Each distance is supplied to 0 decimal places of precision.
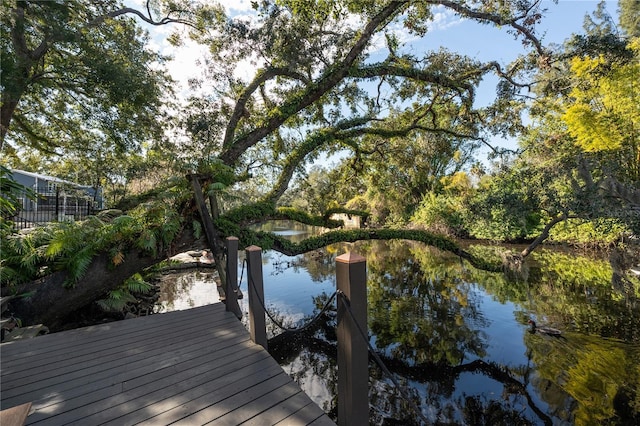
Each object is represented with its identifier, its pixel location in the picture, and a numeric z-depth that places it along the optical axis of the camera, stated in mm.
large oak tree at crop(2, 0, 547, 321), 6480
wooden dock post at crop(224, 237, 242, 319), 4379
